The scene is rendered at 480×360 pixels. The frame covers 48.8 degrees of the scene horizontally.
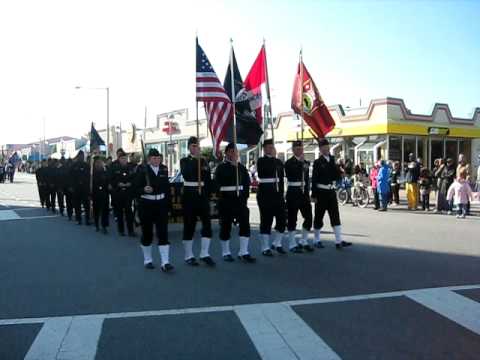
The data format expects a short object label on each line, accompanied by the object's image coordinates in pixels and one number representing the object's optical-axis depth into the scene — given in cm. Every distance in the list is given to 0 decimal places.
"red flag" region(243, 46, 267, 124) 1041
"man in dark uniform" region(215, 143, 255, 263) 882
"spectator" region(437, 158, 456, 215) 1702
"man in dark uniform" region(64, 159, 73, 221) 1554
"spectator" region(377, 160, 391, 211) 1783
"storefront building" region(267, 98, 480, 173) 3091
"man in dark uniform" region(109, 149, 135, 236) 1198
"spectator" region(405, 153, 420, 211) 1827
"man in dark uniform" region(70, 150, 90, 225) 1442
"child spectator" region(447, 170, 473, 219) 1547
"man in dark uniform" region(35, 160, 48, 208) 1898
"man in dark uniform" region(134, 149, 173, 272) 834
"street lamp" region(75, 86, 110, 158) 5089
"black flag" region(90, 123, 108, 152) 1517
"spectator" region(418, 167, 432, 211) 1786
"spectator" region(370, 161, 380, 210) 1842
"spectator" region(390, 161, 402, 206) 1964
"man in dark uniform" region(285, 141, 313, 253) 959
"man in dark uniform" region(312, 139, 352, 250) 971
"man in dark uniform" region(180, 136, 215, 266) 861
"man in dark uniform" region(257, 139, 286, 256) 919
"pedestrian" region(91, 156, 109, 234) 1301
